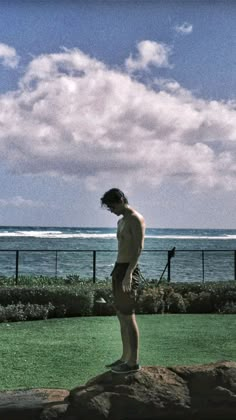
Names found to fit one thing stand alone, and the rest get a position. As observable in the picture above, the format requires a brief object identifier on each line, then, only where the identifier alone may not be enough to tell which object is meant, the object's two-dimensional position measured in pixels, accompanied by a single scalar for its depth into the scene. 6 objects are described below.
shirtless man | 5.36
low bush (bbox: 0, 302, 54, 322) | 12.83
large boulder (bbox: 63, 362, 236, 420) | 5.75
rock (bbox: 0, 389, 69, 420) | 5.86
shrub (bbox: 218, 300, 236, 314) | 14.27
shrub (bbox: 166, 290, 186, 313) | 14.13
